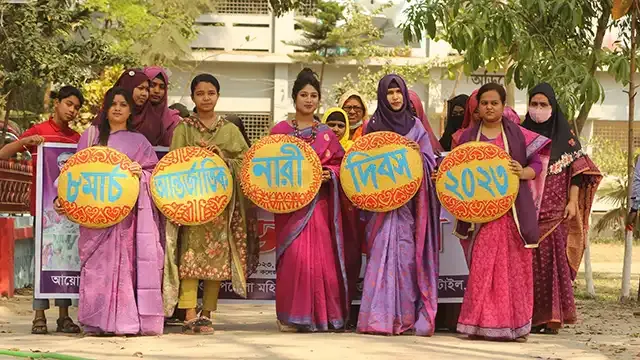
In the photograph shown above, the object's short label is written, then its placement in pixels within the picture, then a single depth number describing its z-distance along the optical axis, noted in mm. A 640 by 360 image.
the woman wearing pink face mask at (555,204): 8883
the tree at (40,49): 13109
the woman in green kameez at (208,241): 8266
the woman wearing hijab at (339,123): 9133
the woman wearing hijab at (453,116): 9359
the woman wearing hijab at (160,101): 8805
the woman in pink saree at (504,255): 8070
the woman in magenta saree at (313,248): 8320
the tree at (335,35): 32906
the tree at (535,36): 11547
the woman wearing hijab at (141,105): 8602
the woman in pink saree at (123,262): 8133
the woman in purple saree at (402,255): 8297
